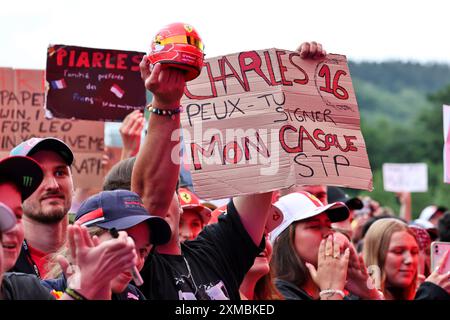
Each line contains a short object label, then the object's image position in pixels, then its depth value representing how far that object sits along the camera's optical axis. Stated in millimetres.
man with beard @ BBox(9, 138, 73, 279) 5254
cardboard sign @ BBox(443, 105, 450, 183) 5844
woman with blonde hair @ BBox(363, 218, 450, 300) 6844
